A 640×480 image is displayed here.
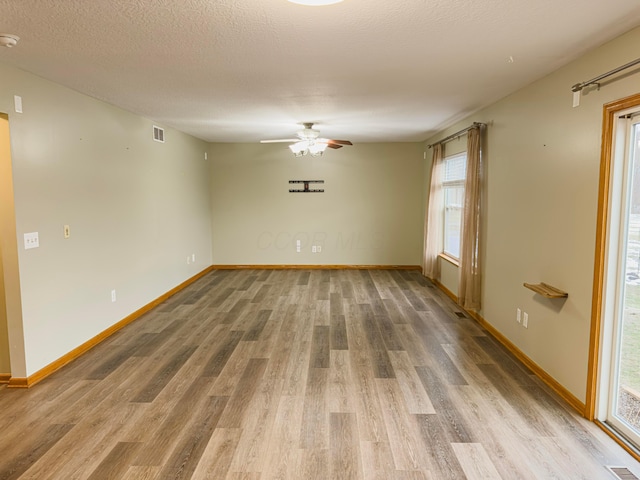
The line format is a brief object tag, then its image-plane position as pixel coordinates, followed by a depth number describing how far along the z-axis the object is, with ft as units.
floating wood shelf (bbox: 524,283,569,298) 9.80
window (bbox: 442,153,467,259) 19.28
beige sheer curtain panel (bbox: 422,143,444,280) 21.68
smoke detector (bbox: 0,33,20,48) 7.84
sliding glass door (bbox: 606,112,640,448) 7.98
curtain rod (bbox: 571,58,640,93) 7.40
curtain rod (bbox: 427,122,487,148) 15.17
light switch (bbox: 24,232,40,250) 10.42
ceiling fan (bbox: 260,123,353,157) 18.17
